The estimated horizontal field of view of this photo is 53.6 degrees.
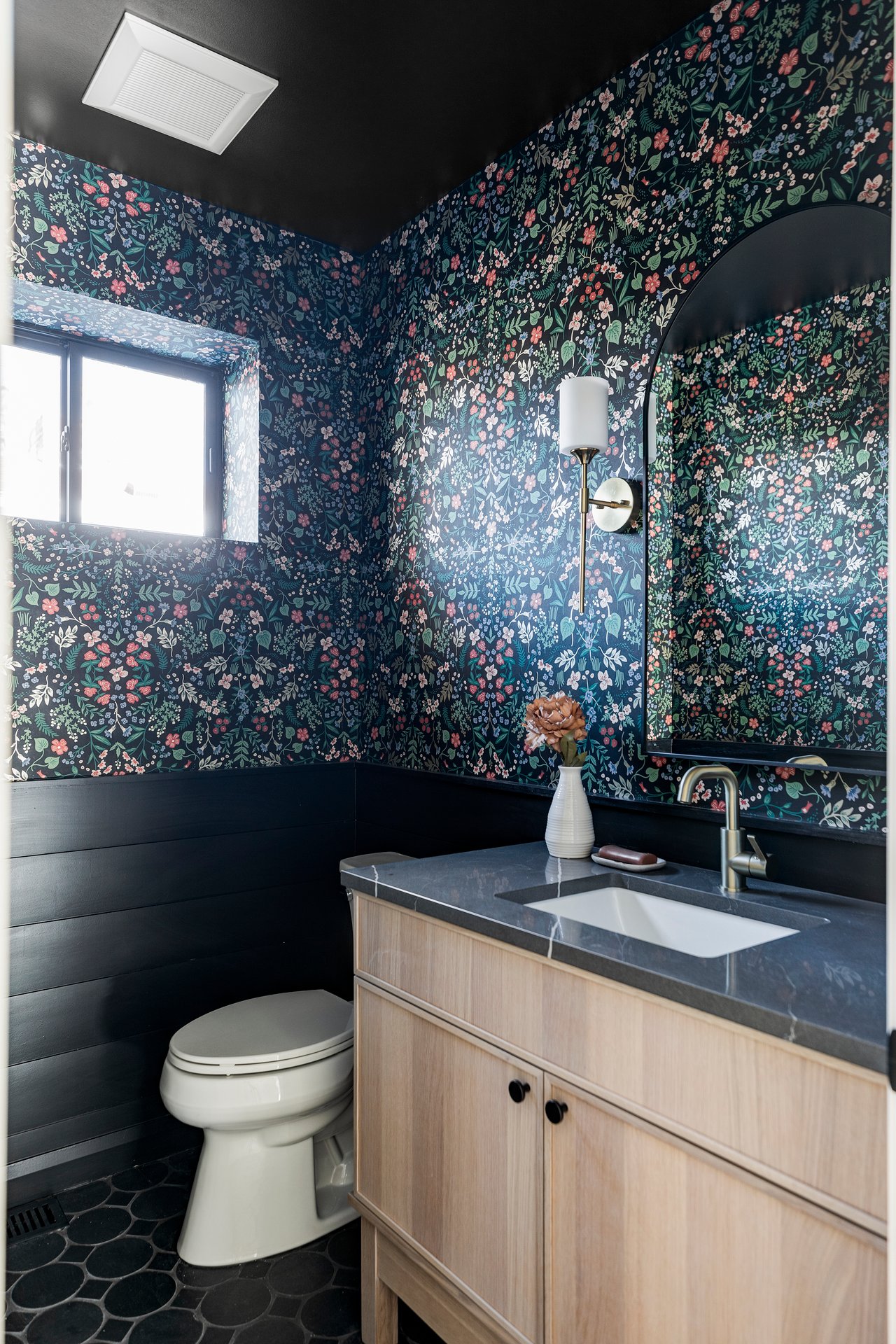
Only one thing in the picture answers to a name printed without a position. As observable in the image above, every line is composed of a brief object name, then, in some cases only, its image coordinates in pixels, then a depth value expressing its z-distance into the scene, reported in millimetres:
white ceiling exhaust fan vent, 1988
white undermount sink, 1501
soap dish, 1750
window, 2549
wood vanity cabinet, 992
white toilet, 1946
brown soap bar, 1757
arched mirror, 1571
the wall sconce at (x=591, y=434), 1939
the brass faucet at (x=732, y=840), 1589
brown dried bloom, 1906
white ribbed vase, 1903
